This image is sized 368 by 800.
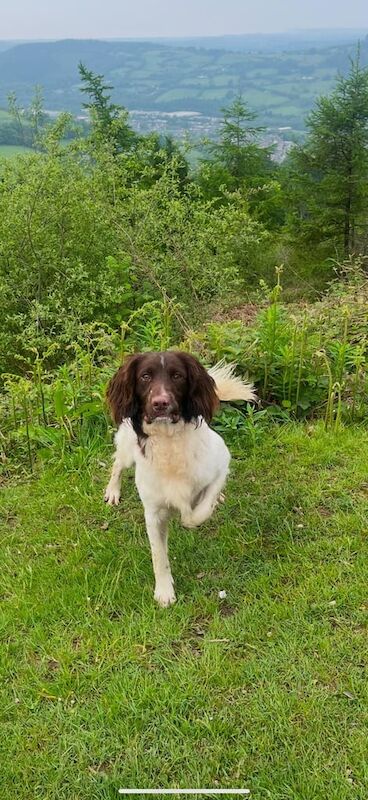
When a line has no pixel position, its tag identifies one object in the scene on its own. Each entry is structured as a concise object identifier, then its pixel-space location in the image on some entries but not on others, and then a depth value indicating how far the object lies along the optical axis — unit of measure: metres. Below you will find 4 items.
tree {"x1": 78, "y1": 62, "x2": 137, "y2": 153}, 11.78
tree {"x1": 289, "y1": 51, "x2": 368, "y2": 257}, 17.94
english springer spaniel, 2.94
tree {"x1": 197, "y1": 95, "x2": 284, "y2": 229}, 24.09
